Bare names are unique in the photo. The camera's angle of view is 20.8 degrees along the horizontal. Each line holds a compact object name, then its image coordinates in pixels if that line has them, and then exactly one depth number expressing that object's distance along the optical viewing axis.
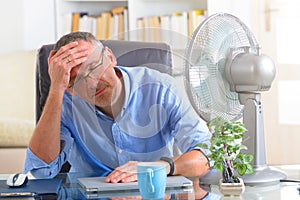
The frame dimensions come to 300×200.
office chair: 2.58
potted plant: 2.32
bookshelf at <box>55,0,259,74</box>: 6.18
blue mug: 2.21
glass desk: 2.28
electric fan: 2.48
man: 2.53
